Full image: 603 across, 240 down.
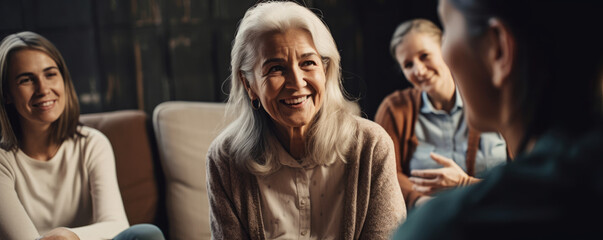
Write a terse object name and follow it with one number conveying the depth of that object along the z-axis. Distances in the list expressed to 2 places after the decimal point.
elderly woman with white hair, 1.44
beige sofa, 2.20
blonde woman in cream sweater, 1.75
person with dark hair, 0.48
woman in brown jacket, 1.99
